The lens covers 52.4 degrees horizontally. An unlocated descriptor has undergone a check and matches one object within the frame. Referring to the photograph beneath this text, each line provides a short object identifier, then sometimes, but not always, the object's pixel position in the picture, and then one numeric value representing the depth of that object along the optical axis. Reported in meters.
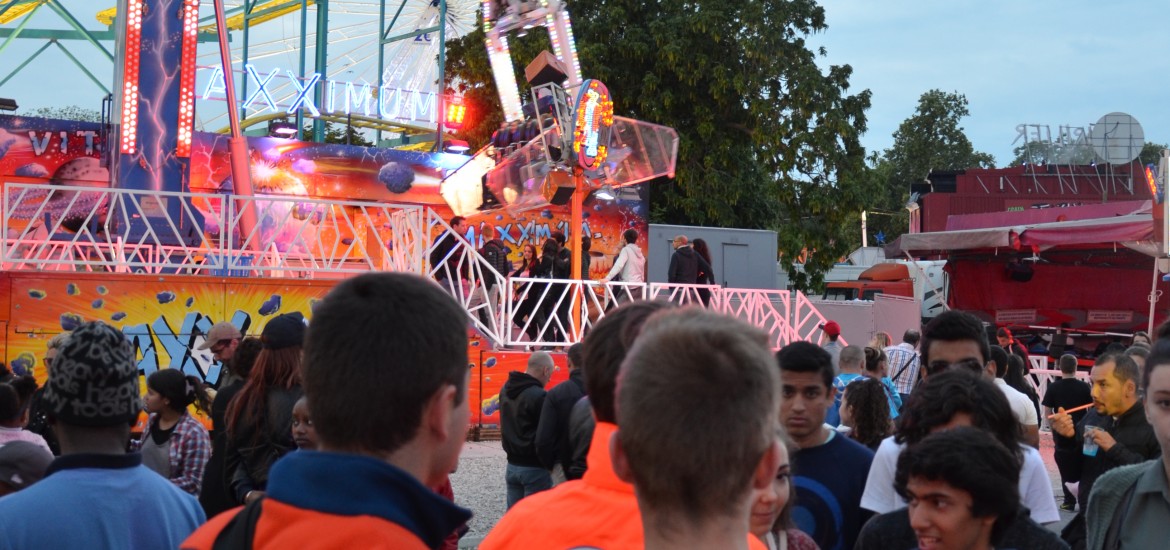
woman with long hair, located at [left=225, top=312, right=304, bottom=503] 5.14
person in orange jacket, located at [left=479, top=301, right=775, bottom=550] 2.39
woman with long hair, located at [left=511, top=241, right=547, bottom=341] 16.09
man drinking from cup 6.18
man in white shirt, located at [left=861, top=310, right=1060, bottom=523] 3.77
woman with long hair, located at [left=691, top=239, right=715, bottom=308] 17.11
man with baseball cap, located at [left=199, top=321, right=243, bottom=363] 7.24
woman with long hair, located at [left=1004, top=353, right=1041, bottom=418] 8.69
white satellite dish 31.70
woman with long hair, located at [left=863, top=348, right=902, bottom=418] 10.05
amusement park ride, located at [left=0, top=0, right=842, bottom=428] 13.58
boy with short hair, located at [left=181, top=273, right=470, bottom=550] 1.95
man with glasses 5.04
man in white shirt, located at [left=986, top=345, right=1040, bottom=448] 6.33
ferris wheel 26.53
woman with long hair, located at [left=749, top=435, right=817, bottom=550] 2.76
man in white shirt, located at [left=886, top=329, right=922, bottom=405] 10.59
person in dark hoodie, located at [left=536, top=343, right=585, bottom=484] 7.16
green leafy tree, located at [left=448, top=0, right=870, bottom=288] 25.86
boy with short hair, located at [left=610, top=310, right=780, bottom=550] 1.79
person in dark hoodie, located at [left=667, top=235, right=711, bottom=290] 16.91
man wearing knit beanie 2.96
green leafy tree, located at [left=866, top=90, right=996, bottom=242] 59.28
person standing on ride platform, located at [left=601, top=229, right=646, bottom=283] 17.02
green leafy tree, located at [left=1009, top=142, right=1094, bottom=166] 34.41
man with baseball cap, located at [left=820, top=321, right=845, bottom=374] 12.52
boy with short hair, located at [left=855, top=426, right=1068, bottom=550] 3.12
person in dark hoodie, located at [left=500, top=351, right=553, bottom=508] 7.84
